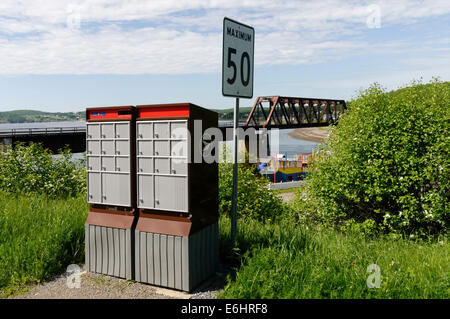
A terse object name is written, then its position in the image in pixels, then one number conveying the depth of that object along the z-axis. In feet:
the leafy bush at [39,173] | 31.63
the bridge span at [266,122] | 130.31
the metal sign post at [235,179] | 16.32
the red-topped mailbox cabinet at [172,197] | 14.69
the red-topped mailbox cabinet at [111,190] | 15.94
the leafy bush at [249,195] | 26.50
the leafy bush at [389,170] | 23.80
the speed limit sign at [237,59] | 15.60
